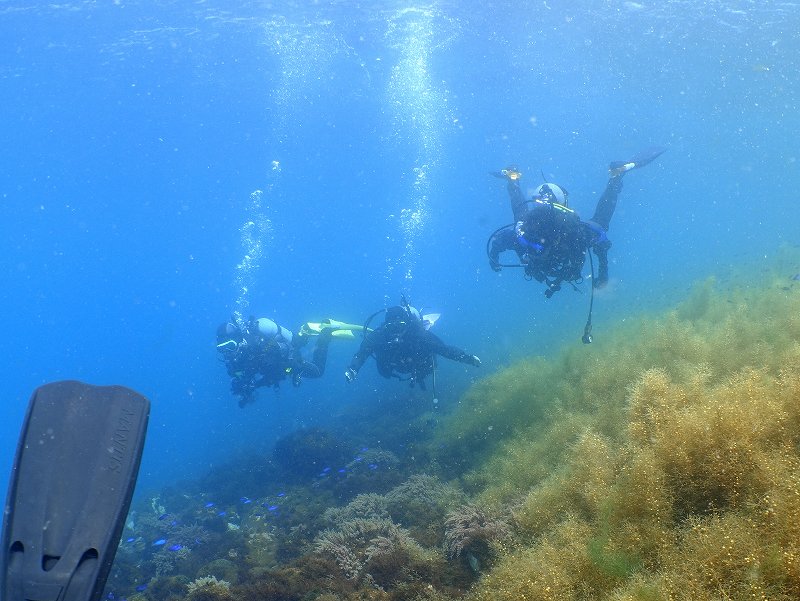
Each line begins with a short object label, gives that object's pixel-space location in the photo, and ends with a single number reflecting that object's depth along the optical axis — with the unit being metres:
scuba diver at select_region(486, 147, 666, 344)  8.79
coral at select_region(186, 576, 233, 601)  5.50
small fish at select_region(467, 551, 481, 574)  4.87
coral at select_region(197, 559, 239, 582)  7.41
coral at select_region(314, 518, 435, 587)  5.21
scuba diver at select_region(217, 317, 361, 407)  13.01
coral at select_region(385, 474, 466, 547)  6.37
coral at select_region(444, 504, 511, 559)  4.92
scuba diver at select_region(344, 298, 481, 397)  11.84
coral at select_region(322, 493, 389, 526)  7.77
